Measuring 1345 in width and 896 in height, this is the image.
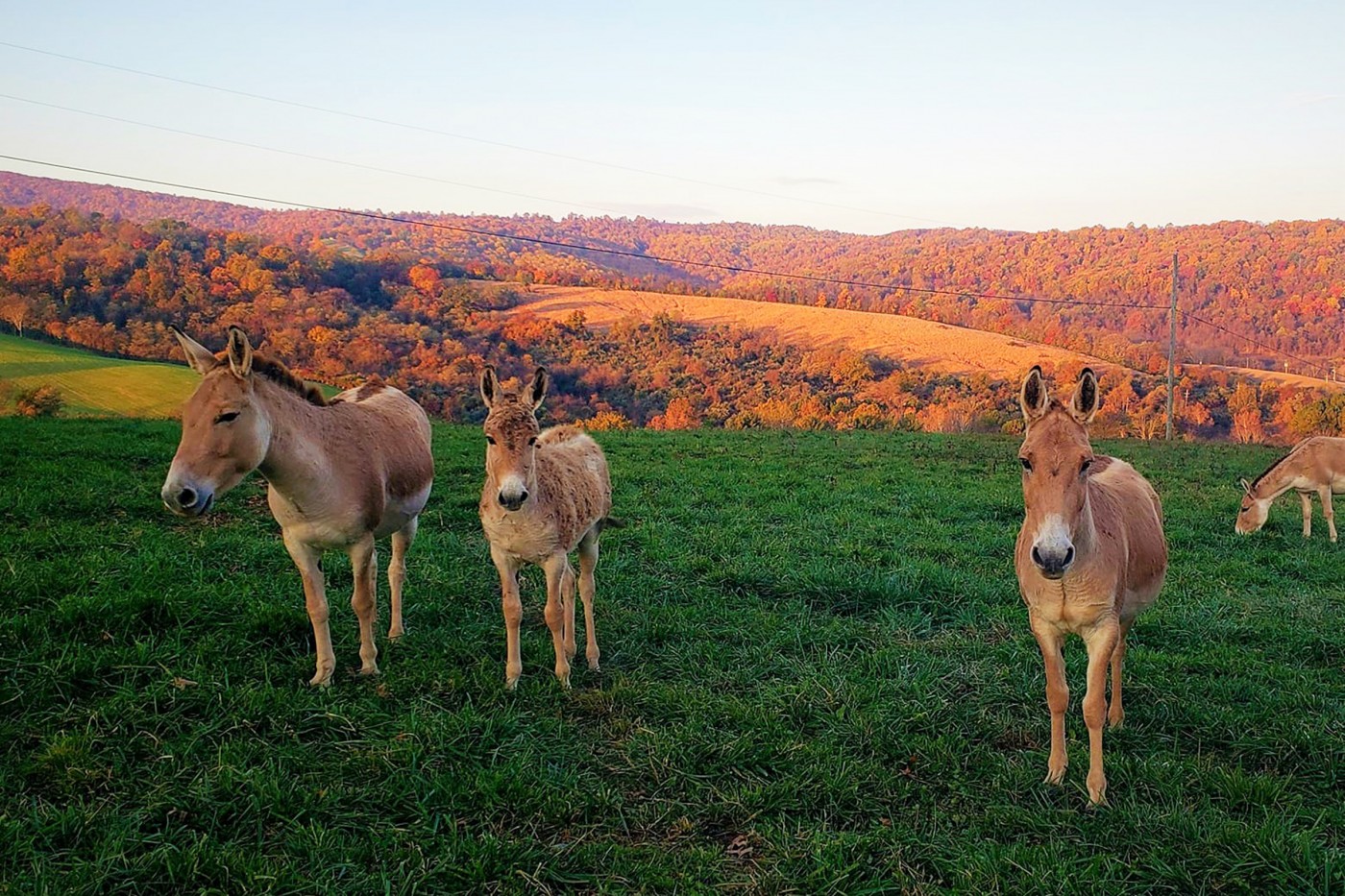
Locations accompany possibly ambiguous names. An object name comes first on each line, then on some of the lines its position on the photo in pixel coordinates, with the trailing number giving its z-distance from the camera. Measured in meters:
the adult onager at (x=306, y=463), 4.47
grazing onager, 12.62
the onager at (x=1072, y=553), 3.80
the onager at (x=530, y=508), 5.05
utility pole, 31.76
